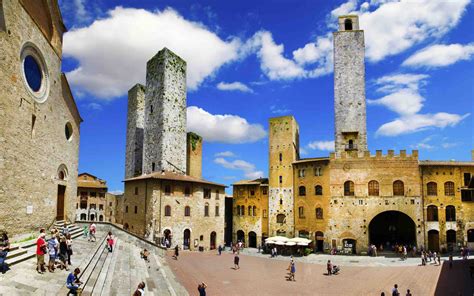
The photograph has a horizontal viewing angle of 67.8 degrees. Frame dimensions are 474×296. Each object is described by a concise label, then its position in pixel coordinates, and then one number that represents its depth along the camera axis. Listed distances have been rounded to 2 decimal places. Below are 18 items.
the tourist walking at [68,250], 14.64
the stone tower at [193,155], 47.22
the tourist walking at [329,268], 26.35
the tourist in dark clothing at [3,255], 11.48
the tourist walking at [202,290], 16.38
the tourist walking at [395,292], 18.48
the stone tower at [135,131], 49.28
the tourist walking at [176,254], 30.12
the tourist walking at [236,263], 27.86
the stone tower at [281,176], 42.94
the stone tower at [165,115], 42.09
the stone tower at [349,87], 42.81
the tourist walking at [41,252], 12.31
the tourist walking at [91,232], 22.44
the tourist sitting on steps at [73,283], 10.87
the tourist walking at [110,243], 21.65
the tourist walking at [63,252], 13.80
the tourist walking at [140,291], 11.25
